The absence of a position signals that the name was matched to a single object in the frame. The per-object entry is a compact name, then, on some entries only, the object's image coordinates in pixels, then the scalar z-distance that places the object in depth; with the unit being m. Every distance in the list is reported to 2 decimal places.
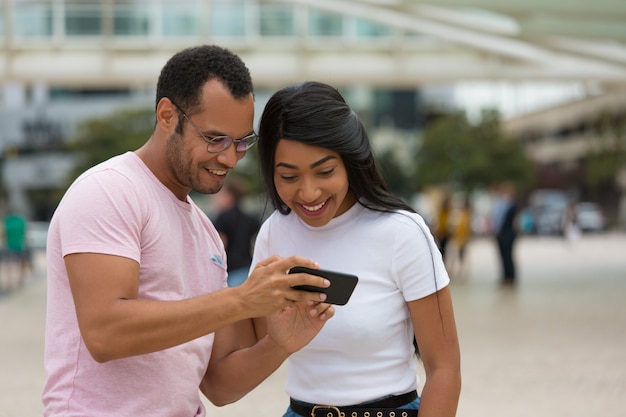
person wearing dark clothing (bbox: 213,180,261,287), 10.38
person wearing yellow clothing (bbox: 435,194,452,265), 20.30
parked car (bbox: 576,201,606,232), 51.33
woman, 2.59
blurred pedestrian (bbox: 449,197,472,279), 20.88
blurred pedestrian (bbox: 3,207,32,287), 21.78
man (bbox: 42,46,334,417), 2.19
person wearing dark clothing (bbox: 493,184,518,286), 18.42
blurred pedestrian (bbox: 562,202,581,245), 34.84
